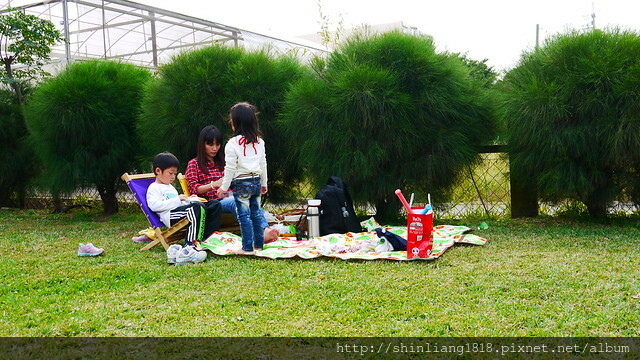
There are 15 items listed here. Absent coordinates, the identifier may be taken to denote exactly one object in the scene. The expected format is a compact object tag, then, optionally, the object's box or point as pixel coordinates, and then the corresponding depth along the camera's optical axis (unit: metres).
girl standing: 5.01
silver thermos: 5.79
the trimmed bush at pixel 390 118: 6.17
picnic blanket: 4.72
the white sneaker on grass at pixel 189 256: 4.66
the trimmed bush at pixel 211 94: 6.85
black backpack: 5.83
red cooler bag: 4.44
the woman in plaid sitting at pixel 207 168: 6.05
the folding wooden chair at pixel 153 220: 5.26
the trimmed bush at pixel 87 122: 7.41
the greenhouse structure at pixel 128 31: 11.69
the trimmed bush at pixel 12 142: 8.93
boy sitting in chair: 5.29
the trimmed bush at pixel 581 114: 5.58
